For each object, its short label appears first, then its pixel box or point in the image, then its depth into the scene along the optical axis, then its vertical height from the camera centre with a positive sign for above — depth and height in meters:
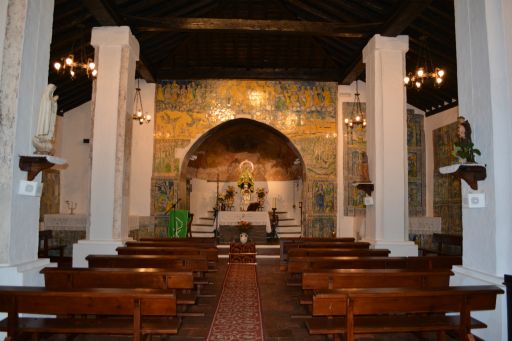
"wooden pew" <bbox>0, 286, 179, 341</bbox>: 3.74 -0.83
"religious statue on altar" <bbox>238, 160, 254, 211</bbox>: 17.17 +1.20
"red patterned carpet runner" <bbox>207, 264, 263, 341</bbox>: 4.97 -1.38
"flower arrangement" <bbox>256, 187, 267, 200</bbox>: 17.98 +0.97
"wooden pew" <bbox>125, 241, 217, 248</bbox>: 8.39 -0.61
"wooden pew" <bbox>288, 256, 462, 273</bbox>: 6.24 -0.68
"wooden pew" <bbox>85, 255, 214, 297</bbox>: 6.17 -0.70
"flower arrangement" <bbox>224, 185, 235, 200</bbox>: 17.81 +0.90
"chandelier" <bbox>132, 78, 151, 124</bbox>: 13.80 +3.70
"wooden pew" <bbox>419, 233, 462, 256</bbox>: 10.91 -0.72
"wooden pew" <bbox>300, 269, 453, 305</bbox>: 4.98 -0.73
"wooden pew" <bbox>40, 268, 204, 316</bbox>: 4.84 -0.75
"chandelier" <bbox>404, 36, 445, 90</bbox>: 8.06 +2.90
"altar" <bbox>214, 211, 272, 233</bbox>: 15.24 -0.07
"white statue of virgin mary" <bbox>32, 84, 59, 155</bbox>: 4.68 +0.96
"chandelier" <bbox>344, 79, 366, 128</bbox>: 14.02 +3.60
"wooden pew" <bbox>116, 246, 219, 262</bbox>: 7.29 -0.64
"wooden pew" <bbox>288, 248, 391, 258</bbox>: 7.17 -0.61
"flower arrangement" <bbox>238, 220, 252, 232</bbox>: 13.80 -0.34
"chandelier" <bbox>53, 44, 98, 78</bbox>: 7.55 +2.73
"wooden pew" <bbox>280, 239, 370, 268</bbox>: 8.31 -0.56
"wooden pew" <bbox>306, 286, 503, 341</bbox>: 3.80 -0.81
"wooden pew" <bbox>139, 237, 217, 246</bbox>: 9.28 -0.58
